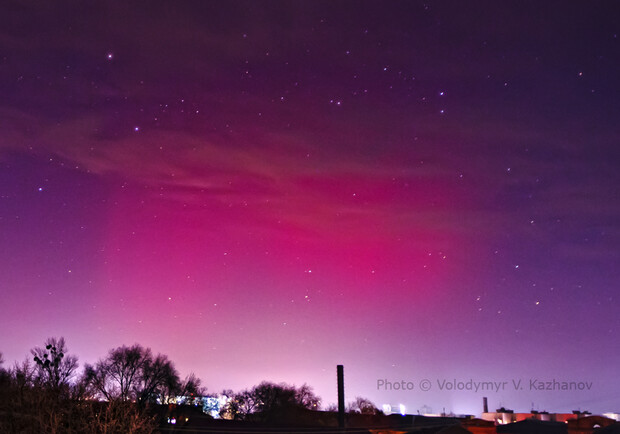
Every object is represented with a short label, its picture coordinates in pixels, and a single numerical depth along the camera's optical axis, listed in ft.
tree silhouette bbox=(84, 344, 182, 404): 233.35
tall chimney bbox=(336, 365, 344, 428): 193.61
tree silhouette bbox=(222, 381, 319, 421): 305.12
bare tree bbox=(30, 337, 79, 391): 161.89
